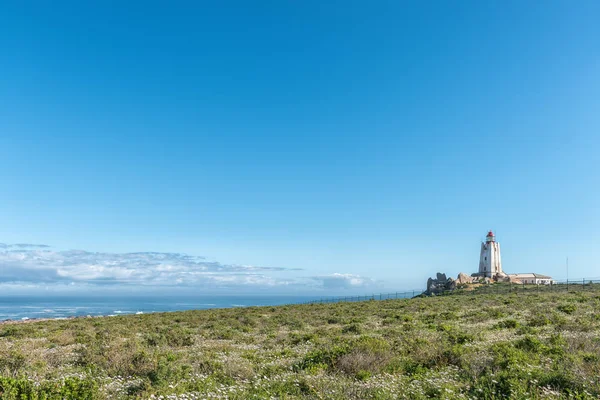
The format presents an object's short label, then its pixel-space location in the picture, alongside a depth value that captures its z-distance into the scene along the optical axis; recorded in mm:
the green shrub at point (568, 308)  26100
